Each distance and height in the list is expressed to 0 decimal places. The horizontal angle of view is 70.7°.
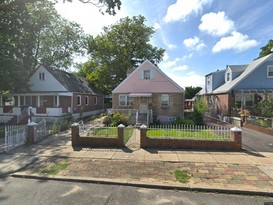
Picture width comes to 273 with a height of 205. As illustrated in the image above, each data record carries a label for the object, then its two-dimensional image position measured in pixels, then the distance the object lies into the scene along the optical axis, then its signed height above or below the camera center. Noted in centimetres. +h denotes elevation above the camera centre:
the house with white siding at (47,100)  2127 +30
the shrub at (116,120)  1625 -158
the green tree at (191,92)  4594 +219
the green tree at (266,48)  3521 +996
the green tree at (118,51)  3331 +911
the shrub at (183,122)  1613 -175
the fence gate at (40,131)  1146 -185
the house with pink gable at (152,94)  1989 +82
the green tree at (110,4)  1364 +696
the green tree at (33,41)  1959 +840
